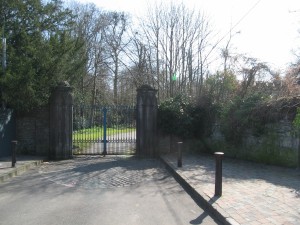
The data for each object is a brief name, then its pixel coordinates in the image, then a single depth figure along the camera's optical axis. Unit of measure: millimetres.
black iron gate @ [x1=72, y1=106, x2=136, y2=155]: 11230
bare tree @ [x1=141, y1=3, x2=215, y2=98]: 16025
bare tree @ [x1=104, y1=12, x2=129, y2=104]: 26633
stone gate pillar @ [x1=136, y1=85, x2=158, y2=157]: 10755
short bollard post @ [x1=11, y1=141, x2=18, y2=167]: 8107
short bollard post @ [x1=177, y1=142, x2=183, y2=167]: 8118
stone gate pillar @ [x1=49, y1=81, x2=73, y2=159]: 10471
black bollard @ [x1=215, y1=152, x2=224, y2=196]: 5134
